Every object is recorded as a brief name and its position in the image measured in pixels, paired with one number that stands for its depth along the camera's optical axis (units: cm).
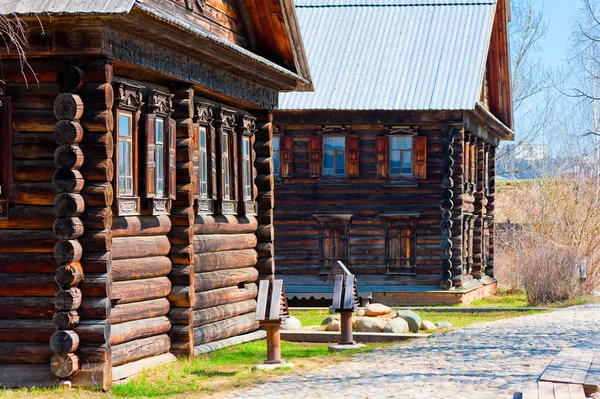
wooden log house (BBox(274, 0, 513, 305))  2912
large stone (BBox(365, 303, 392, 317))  2126
